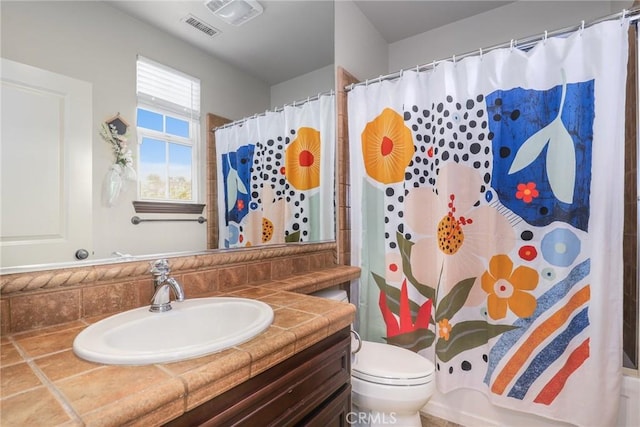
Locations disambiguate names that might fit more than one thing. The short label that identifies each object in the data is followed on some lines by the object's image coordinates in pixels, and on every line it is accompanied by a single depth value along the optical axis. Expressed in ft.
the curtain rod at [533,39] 3.99
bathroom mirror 2.67
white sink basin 2.07
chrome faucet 3.06
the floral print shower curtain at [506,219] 4.13
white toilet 4.03
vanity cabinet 2.08
